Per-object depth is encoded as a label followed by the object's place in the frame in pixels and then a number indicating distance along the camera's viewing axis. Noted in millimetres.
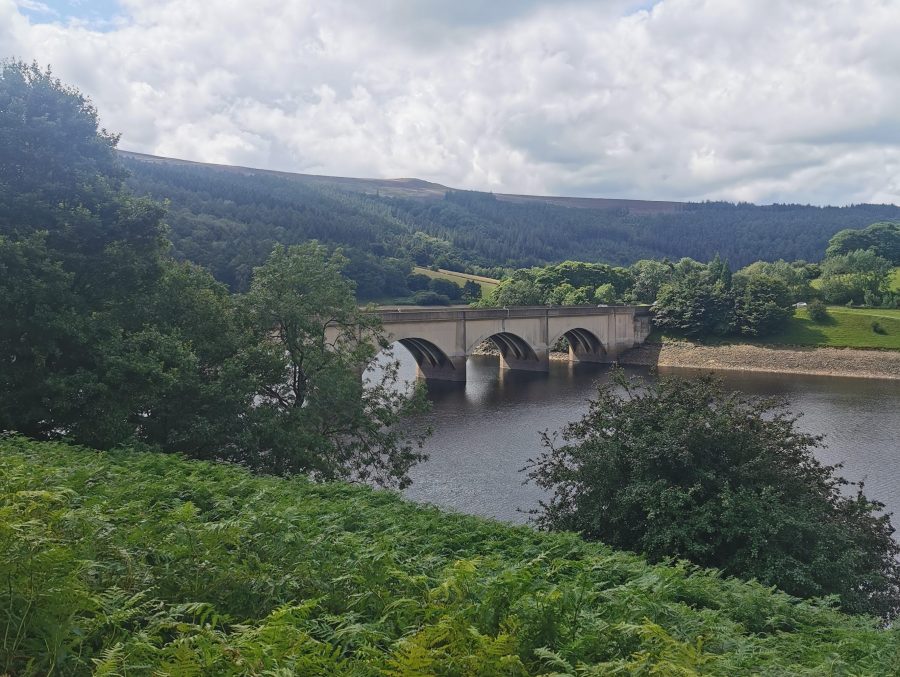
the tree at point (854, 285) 90750
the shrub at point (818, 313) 78688
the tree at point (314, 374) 21875
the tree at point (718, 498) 15008
